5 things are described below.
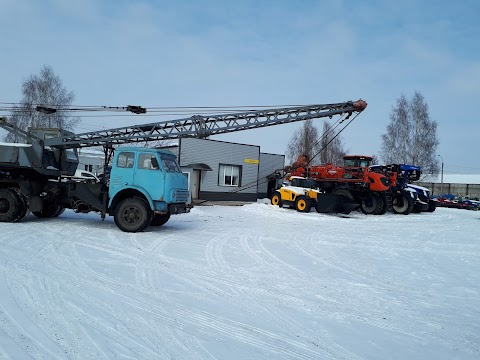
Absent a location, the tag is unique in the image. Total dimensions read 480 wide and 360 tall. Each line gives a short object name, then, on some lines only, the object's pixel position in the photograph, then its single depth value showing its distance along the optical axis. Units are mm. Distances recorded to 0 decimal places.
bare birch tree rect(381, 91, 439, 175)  37906
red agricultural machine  20797
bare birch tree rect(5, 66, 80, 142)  31781
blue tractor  21984
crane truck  10812
